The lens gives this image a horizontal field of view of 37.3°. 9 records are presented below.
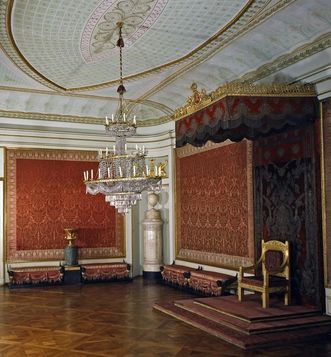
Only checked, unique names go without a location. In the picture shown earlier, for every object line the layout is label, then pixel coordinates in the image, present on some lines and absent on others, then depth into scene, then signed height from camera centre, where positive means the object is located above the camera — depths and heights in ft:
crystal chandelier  19.26 +1.27
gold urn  30.73 -1.75
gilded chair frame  19.13 -2.90
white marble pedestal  32.10 -2.47
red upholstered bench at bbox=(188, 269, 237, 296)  23.36 -3.84
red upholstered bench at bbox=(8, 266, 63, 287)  29.35 -4.13
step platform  16.72 -4.37
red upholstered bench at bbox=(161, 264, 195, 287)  27.29 -4.00
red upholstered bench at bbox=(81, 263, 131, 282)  30.86 -4.18
